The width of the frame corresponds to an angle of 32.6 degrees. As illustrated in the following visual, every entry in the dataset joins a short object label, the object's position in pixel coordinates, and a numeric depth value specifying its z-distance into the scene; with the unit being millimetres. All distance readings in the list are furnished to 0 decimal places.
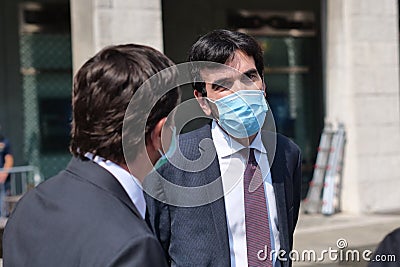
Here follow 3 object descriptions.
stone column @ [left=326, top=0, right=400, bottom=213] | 10586
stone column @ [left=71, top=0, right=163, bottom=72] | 8852
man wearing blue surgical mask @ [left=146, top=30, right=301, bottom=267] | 2668
